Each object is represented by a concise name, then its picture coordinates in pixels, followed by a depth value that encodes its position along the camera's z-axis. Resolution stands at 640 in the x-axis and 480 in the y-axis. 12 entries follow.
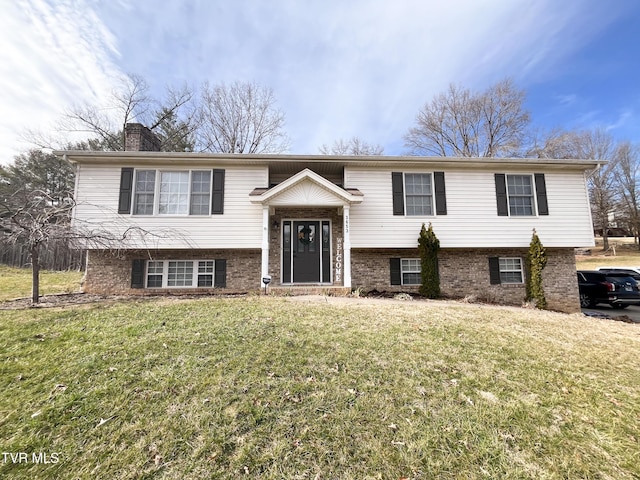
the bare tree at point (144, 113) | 17.56
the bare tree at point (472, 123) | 22.06
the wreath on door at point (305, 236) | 9.75
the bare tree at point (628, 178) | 28.94
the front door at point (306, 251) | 9.62
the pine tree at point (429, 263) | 8.88
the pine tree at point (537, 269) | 8.86
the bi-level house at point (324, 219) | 8.81
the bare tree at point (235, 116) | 19.83
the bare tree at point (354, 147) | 23.64
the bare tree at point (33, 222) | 5.85
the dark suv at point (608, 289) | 10.46
